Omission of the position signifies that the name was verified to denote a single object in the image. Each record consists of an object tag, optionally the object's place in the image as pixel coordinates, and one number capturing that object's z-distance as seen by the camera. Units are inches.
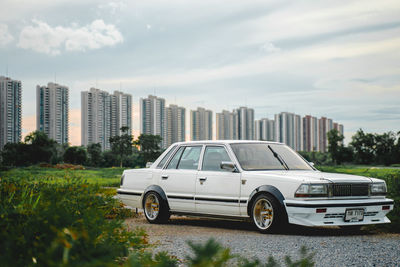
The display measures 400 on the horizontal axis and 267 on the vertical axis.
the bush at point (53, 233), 101.2
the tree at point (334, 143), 3940.2
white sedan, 340.8
